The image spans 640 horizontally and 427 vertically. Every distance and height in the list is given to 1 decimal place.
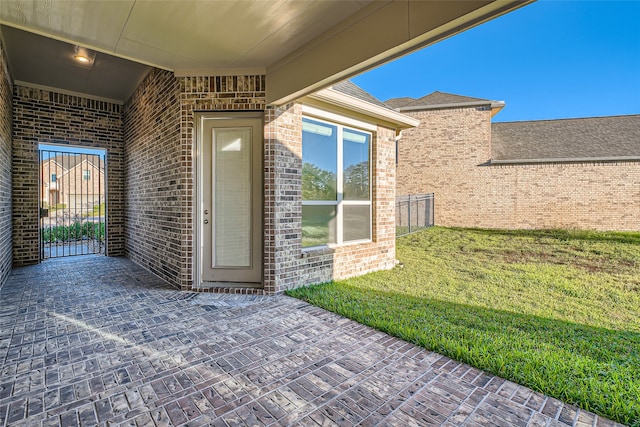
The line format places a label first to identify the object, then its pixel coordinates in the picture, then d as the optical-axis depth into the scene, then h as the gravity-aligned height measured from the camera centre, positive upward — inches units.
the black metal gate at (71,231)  242.2 -25.2
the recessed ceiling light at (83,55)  174.7 +89.9
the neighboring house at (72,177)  616.4 +66.5
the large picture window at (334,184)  185.4 +15.4
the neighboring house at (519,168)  466.9 +64.0
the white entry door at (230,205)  167.9 +1.2
